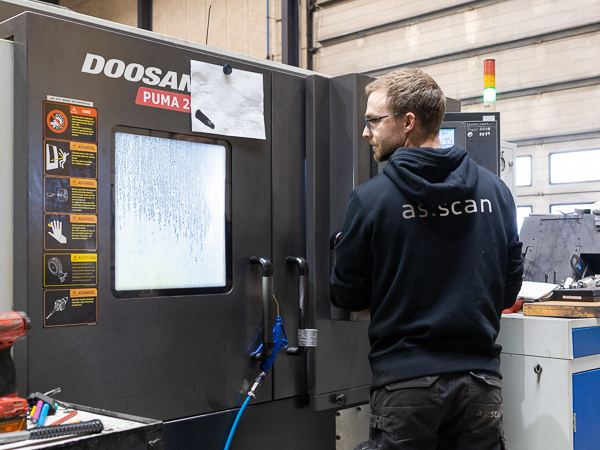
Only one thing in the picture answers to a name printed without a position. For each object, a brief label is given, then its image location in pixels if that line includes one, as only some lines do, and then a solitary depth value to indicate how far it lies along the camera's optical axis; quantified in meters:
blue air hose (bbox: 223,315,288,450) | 1.78
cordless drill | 1.08
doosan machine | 1.44
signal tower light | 3.97
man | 1.36
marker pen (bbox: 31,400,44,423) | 1.14
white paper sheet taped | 1.74
